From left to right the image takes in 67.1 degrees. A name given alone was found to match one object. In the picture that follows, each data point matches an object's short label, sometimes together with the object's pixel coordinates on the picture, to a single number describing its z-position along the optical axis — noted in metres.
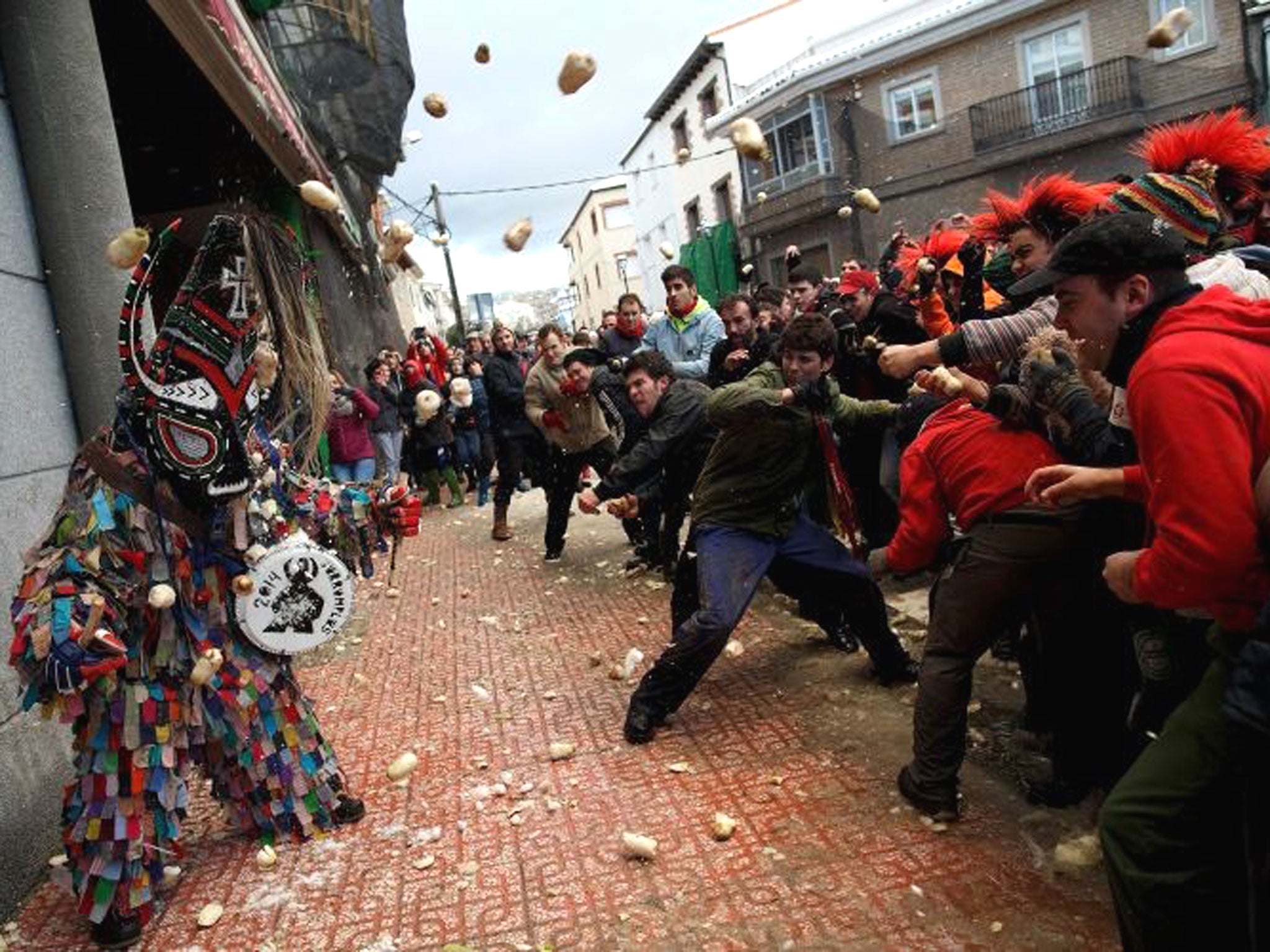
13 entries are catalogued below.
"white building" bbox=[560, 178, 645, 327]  50.44
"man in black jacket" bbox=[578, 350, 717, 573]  5.03
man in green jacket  3.97
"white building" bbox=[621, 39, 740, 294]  30.03
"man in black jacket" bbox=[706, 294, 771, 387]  6.25
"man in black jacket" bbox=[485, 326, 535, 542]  8.85
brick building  19.89
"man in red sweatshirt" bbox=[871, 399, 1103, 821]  2.99
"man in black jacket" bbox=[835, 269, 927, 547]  5.27
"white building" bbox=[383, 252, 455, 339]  18.25
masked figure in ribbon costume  2.78
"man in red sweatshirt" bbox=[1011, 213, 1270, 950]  1.71
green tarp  29.56
